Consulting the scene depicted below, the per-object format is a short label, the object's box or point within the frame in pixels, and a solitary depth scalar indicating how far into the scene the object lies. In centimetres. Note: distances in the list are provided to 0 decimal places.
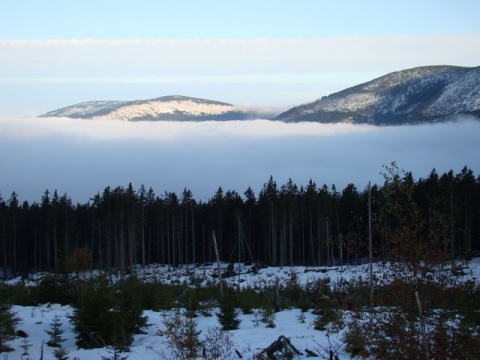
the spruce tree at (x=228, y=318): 2245
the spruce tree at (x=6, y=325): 1762
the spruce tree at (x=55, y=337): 1933
